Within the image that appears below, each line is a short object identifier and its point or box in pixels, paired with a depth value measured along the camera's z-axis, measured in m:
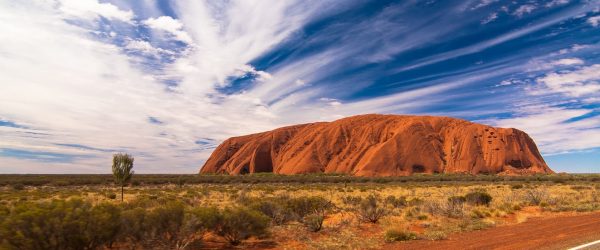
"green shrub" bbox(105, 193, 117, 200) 29.42
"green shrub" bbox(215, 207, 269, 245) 10.48
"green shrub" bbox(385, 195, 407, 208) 20.53
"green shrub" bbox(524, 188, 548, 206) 21.14
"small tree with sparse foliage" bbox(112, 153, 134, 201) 26.94
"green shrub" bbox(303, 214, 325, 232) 12.50
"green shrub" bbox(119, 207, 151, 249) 8.91
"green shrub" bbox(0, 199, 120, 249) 7.27
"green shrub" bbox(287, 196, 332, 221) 15.21
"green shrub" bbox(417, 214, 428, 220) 15.38
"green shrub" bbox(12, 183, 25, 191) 44.52
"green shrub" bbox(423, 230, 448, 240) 11.11
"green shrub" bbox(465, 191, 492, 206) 20.55
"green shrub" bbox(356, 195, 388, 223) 14.72
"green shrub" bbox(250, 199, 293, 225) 14.04
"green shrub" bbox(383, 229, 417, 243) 11.00
